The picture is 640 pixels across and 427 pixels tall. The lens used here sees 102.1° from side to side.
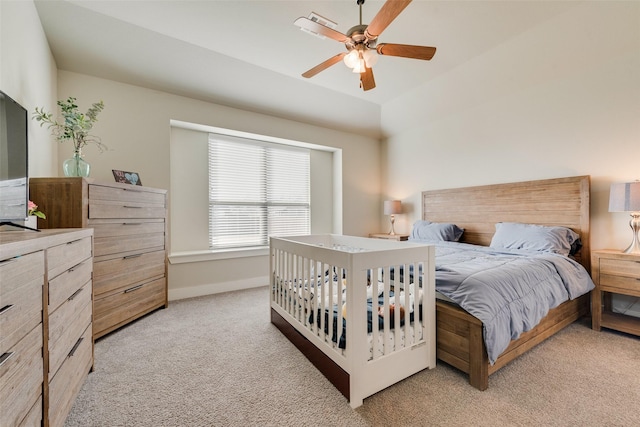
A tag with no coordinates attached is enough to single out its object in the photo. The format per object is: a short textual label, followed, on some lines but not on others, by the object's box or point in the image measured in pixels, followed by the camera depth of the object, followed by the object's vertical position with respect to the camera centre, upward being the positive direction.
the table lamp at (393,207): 4.30 +0.11
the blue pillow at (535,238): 2.44 -0.25
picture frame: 2.58 +0.39
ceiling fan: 1.64 +1.21
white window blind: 3.62 +0.35
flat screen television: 1.12 +0.25
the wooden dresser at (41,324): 0.79 -0.43
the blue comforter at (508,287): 1.51 -0.50
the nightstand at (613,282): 2.10 -0.58
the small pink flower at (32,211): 1.43 +0.02
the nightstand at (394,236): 4.08 -0.37
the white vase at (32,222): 1.69 -0.05
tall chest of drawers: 1.85 -0.18
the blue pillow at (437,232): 3.41 -0.25
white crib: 1.37 -0.65
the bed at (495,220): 1.55 -0.08
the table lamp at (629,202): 2.10 +0.09
